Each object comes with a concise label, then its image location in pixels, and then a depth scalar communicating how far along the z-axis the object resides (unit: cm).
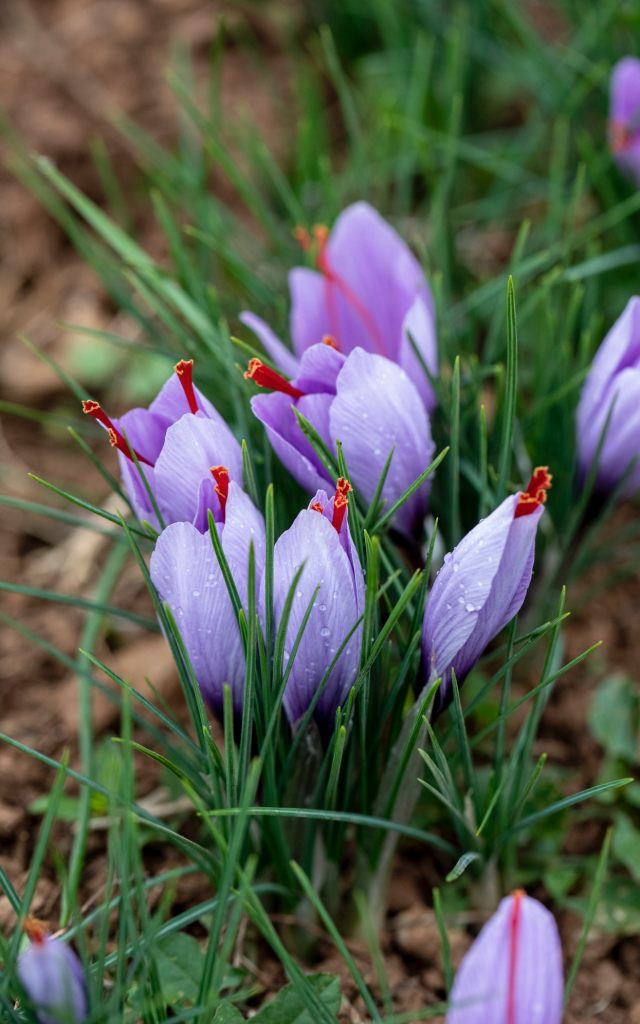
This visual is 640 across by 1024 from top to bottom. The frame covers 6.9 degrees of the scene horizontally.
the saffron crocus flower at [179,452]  94
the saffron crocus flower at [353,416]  95
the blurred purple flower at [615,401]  97
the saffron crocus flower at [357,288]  99
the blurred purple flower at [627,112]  106
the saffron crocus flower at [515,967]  90
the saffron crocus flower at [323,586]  92
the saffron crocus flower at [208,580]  93
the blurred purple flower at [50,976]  90
